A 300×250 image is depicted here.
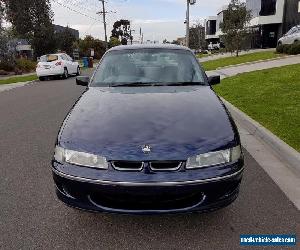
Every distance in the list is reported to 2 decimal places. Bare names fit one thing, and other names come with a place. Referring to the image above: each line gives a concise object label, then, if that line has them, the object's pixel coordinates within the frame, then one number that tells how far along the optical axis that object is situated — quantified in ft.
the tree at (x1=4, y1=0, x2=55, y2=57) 92.11
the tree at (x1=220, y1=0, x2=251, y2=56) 68.70
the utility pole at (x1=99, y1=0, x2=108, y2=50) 135.34
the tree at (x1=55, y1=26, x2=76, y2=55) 126.46
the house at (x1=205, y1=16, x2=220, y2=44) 247.06
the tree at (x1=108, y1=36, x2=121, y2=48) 179.26
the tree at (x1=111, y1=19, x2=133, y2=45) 237.51
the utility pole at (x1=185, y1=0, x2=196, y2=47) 63.48
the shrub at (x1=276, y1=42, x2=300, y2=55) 53.16
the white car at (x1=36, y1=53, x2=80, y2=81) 50.61
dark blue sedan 6.52
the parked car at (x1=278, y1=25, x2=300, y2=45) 61.16
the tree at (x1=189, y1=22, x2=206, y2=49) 216.95
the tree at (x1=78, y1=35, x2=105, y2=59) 141.88
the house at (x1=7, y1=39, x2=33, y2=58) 70.54
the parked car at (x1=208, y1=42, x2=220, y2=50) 167.47
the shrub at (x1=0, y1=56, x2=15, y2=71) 66.16
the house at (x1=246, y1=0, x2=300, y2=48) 108.12
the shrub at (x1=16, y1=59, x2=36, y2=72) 70.81
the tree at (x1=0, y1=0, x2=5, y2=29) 66.98
